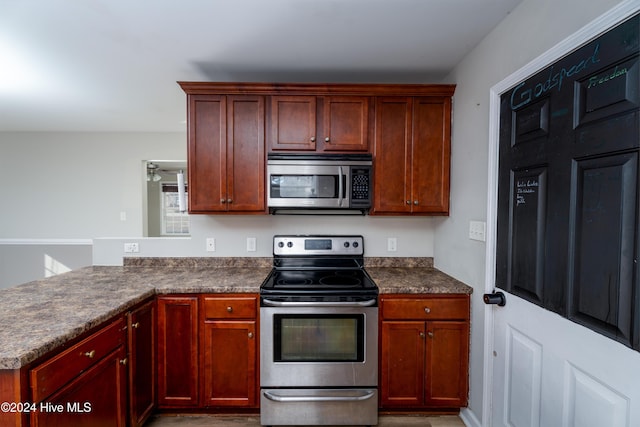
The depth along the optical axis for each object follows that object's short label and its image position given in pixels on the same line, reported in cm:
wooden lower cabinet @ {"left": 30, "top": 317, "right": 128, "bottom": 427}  108
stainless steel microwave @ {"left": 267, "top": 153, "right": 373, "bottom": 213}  203
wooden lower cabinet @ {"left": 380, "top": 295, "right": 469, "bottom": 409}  183
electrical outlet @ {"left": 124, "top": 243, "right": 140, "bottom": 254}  239
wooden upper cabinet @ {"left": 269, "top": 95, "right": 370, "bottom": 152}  207
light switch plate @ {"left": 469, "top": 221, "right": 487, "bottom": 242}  171
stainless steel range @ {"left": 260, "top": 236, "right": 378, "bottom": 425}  177
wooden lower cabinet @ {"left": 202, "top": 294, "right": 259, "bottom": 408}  181
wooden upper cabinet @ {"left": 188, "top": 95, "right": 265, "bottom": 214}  206
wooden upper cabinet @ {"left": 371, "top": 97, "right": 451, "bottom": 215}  209
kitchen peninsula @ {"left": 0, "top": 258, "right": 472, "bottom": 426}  105
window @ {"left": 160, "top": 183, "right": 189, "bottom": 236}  534
